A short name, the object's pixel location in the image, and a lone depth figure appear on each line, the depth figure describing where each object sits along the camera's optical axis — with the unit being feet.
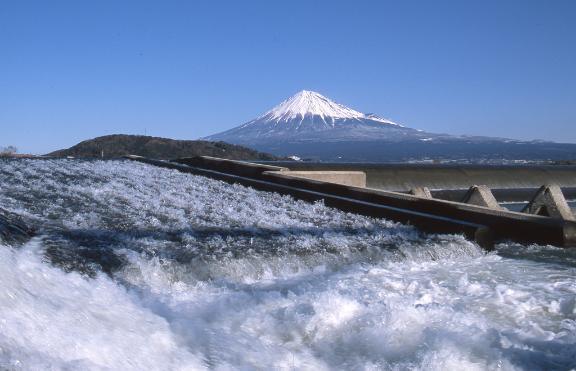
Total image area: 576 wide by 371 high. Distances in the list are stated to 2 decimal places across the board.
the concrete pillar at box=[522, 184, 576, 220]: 29.35
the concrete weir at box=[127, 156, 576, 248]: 21.26
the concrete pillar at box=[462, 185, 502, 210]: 30.19
